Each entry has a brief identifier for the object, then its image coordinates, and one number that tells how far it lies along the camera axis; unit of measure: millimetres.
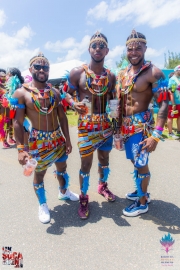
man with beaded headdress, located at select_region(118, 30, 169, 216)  2443
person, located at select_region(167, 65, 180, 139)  6203
